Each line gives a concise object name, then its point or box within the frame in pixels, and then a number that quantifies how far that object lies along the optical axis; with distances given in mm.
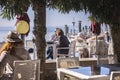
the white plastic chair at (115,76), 3898
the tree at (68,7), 6664
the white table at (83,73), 4250
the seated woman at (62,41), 10295
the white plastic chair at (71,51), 9970
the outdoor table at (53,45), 9903
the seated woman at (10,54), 5562
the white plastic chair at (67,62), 5977
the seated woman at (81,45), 10531
